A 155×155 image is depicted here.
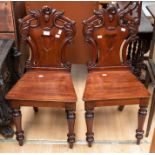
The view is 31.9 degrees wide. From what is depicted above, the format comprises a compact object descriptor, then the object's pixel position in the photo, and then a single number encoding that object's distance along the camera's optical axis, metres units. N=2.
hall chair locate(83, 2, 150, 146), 1.83
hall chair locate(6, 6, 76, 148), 1.83
